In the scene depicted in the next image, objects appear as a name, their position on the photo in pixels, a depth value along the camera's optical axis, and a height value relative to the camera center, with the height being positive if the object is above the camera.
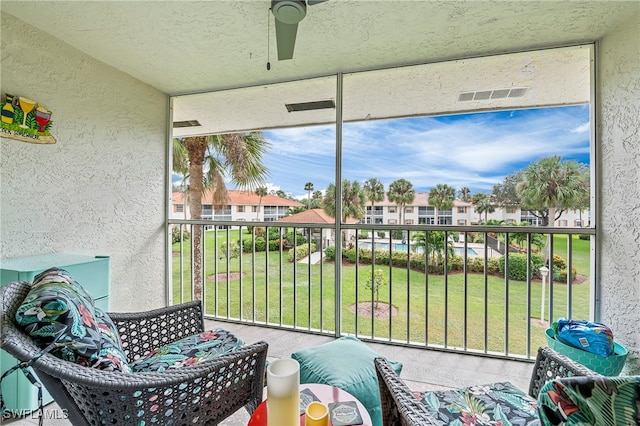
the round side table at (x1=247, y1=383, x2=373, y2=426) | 1.00 -0.79
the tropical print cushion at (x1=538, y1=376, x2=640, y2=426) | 0.55 -0.40
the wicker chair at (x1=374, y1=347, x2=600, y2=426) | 0.86 -0.64
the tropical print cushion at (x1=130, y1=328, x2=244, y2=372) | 1.38 -0.77
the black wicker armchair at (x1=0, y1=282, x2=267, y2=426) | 0.90 -0.67
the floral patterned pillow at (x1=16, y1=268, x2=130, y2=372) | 0.97 -0.43
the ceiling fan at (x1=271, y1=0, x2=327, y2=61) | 1.55 +1.13
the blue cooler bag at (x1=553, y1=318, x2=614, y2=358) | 1.69 -0.80
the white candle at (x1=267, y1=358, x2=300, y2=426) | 0.87 -0.61
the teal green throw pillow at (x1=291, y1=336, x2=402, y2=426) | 1.37 -0.85
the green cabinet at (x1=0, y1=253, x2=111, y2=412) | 1.61 -0.44
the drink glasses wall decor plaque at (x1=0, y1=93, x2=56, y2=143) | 1.82 +0.65
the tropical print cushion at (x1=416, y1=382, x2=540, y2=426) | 1.06 -0.81
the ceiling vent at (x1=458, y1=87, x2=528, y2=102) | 2.55 +1.14
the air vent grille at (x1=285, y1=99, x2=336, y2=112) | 3.03 +1.21
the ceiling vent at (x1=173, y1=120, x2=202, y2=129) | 3.31 +1.10
